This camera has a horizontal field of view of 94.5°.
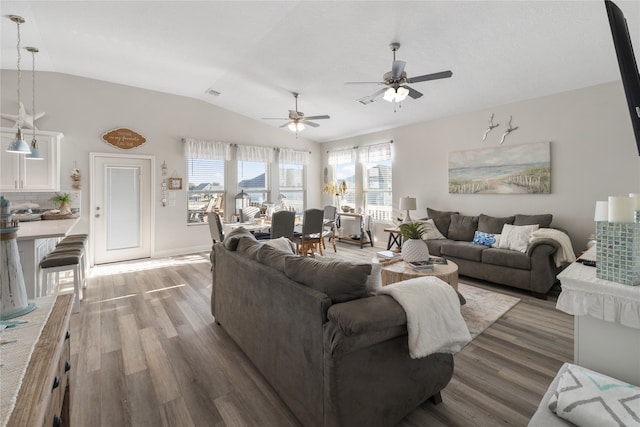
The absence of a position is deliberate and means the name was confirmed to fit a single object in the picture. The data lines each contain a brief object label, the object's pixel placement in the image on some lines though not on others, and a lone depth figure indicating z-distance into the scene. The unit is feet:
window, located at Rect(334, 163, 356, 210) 24.71
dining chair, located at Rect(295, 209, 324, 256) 17.17
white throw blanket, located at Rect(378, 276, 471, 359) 4.84
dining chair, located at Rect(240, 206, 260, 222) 19.05
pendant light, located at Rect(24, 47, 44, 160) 12.50
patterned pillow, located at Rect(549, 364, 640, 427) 3.37
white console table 3.77
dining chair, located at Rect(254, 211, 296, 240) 15.37
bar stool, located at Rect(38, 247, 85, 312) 10.18
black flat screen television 3.34
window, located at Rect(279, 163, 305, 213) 24.97
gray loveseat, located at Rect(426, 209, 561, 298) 11.72
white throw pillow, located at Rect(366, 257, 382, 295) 5.46
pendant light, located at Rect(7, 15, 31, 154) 10.53
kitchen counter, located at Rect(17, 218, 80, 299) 9.13
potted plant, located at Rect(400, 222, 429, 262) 10.46
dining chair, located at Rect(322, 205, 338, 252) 21.21
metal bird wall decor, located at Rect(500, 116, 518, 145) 15.16
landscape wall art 14.32
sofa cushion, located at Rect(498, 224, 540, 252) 12.75
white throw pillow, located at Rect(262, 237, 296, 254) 9.06
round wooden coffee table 9.53
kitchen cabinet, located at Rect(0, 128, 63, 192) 13.83
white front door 17.21
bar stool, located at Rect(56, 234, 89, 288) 12.41
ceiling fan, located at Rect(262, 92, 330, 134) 15.89
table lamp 18.01
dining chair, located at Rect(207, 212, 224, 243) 15.26
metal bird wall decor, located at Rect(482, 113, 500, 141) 15.88
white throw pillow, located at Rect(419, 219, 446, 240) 16.19
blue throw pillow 14.09
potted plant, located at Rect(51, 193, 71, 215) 14.87
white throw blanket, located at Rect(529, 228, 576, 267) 11.72
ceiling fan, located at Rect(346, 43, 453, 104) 9.88
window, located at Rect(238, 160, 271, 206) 22.57
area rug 9.47
